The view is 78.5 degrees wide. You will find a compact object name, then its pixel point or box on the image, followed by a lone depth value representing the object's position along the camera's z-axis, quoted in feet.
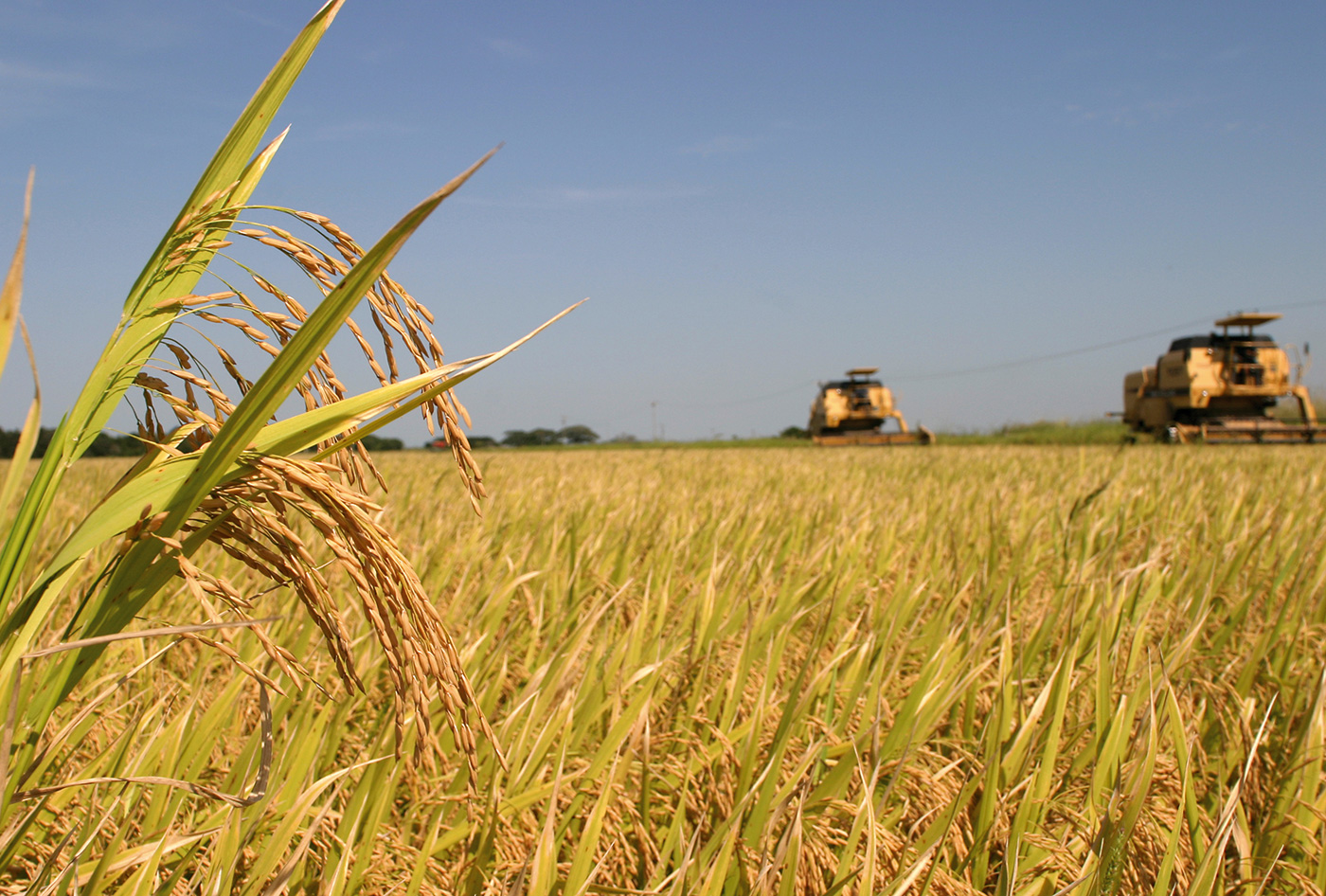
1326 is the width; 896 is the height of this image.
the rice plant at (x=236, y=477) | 1.85
